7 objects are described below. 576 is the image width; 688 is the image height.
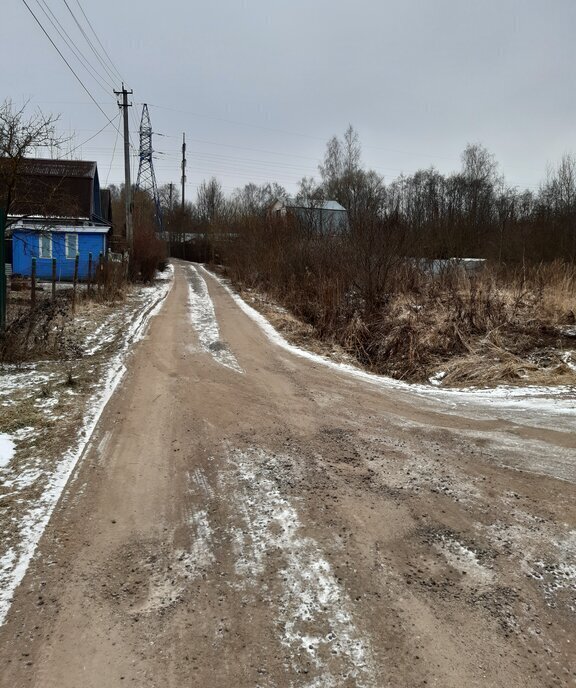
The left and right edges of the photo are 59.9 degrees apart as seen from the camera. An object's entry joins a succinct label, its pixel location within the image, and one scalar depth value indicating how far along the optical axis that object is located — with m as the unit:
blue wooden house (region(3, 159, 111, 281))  14.64
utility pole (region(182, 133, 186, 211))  64.31
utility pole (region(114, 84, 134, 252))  25.75
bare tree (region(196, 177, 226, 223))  69.99
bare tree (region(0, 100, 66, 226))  11.34
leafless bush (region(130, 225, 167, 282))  25.95
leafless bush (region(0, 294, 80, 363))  7.81
